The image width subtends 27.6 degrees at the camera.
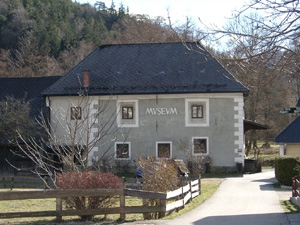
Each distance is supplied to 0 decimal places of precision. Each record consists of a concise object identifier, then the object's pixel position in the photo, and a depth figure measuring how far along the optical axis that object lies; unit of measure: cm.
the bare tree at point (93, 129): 3737
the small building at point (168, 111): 3712
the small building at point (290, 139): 3722
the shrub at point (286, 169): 2702
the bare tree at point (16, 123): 3688
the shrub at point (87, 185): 1628
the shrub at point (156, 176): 1788
